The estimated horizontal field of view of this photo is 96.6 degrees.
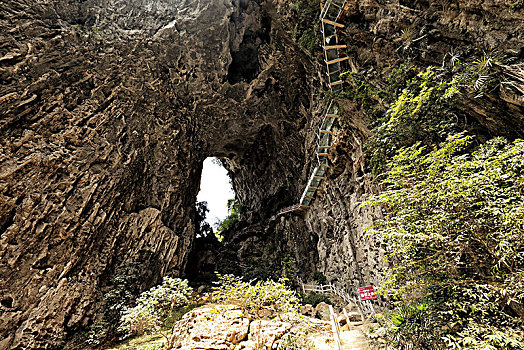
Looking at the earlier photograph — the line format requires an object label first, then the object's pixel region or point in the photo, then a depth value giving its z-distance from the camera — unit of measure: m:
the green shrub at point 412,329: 4.30
